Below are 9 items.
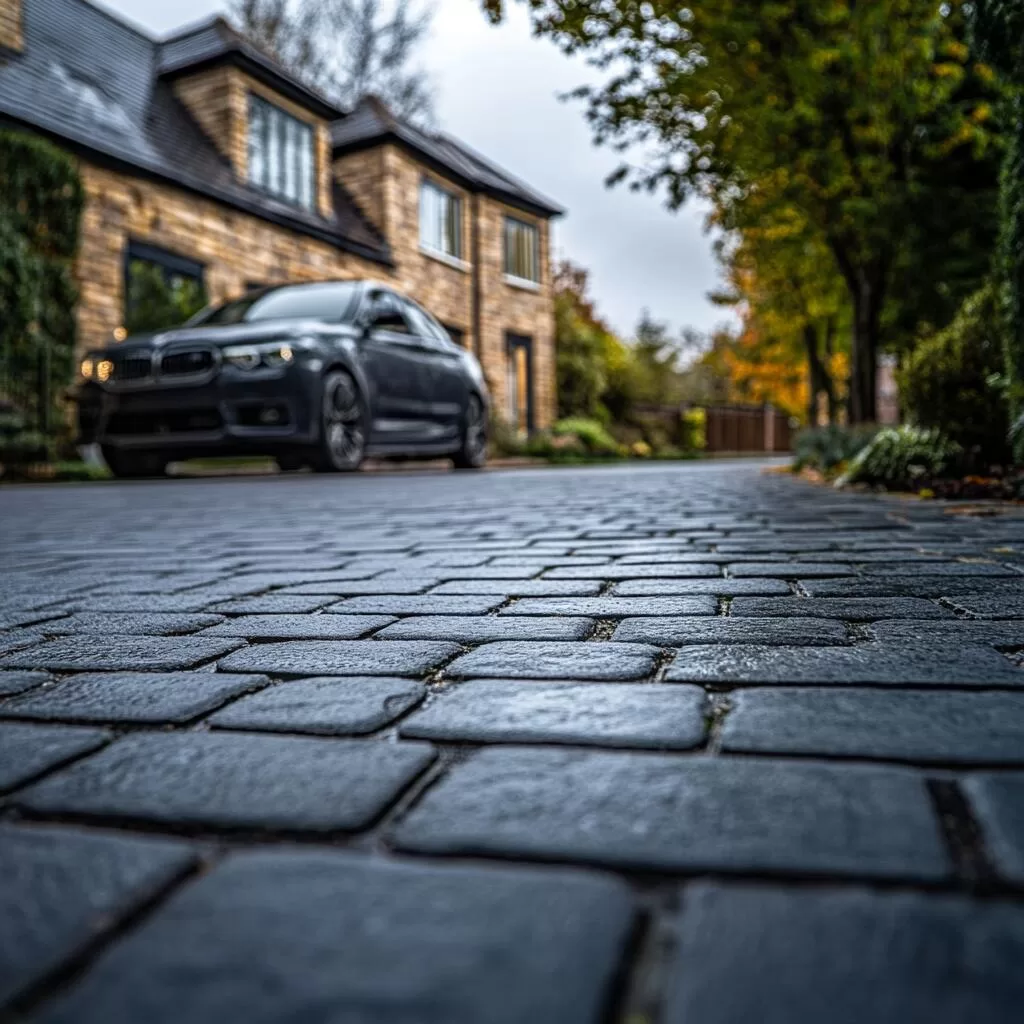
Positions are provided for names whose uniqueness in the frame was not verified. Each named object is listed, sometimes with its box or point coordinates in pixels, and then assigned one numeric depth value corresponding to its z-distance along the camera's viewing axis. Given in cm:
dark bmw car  880
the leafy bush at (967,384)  613
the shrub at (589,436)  2011
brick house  1235
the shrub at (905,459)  618
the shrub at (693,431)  2697
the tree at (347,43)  2422
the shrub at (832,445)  780
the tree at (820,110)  750
